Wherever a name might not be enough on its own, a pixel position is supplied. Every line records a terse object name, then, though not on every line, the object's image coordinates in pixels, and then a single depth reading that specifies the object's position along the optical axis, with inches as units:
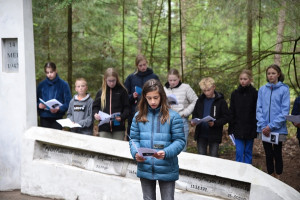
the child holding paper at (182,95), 230.5
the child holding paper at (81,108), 236.2
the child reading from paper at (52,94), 245.6
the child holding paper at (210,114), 217.6
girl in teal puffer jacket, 132.1
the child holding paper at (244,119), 222.4
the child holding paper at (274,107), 210.5
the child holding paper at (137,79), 243.9
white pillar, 220.8
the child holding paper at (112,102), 230.8
